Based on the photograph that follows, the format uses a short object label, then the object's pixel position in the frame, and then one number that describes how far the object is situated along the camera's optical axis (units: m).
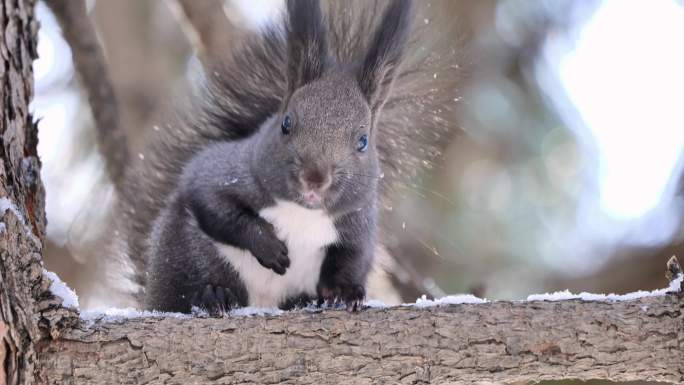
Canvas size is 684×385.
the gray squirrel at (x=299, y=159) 4.96
